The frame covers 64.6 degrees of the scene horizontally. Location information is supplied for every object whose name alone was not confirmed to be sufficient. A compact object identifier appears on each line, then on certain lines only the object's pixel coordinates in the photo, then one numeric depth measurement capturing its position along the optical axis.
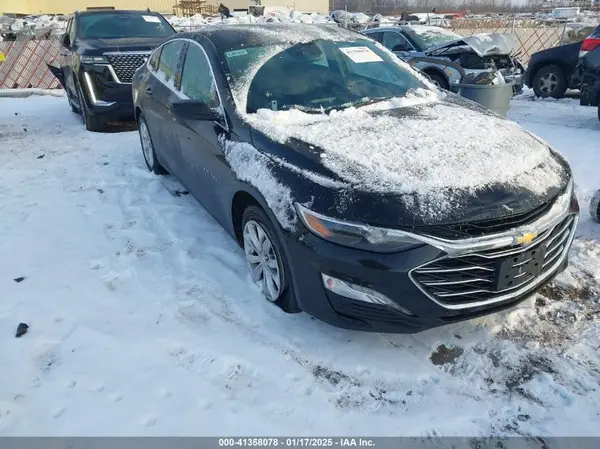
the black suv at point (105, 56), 7.14
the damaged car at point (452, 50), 8.69
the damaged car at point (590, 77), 6.92
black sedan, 2.27
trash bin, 5.44
